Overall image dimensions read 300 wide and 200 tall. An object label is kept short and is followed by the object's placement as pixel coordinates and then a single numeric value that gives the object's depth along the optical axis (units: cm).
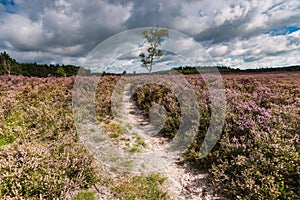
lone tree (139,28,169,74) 1937
